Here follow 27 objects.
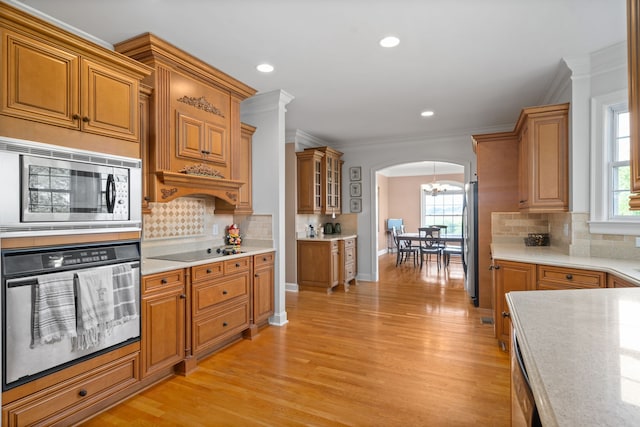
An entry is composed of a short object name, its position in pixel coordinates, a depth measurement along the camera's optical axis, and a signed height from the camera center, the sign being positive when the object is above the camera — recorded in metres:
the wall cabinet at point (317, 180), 5.70 +0.54
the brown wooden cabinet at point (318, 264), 5.46 -0.85
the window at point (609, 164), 2.89 +0.40
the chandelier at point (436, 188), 9.13 +0.63
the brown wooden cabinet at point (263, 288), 3.55 -0.82
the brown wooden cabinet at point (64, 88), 1.78 +0.72
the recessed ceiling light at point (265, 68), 3.16 +1.34
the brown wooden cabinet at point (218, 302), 2.84 -0.81
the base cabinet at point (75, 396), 1.78 -1.05
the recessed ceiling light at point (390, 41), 2.67 +1.34
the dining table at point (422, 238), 7.55 -0.59
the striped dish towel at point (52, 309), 1.80 -0.52
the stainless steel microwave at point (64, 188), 1.74 +0.13
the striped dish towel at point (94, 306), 1.98 -0.56
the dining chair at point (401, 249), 8.09 -0.89
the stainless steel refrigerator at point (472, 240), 4.59 -0.38
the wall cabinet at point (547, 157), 3.23 +0.52
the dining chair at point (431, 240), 7.58 -0.62
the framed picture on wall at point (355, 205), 6.54 +0.13
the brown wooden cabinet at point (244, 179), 3.85 +0.37
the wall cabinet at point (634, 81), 1.35 +0.53
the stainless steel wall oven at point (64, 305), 1.73 -0.52
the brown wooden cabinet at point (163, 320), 2.41 -0.80
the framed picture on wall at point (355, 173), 6.55 +0.74
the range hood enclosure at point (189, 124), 2.74 +0.78
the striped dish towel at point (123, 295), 2.17 -0.54
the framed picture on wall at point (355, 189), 6.55 +0.43
